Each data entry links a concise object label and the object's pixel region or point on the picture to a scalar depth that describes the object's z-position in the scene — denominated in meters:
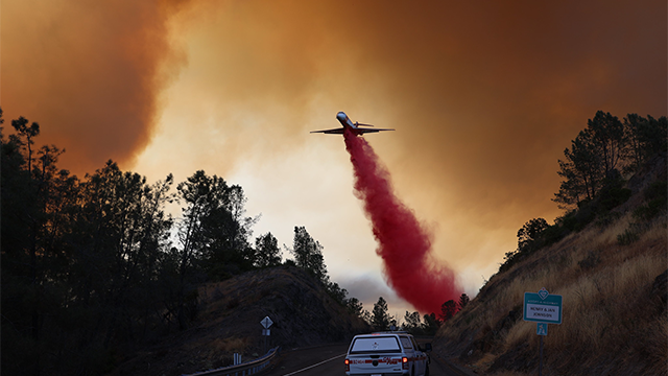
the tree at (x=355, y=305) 128.14
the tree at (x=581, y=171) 58.38
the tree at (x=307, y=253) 97.12
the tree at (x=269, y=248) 85.64
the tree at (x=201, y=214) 48.41
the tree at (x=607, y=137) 56.75
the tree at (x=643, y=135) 48.28
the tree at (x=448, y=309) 129.74
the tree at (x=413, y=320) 175.75
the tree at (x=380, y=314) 134.46
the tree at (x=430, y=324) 148.62
